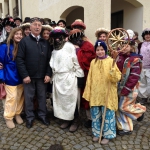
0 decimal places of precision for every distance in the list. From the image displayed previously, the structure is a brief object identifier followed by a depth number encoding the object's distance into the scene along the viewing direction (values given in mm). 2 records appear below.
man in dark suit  3328
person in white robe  3234
